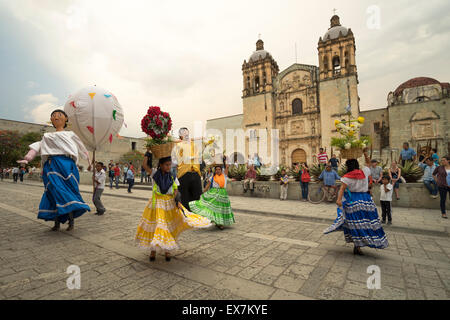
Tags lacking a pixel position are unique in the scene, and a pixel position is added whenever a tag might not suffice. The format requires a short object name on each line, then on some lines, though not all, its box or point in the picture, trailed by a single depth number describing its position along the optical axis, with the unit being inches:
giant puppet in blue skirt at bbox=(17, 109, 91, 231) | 171.5
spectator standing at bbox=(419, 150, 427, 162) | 401.1
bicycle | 391.5
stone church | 1099.9
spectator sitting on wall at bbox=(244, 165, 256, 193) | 484.0
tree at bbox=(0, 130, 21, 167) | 1117.7
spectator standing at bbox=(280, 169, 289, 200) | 437.7
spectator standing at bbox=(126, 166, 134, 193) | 579.4
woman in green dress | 217.2
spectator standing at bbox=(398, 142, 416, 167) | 381.4
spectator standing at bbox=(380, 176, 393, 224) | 224.2
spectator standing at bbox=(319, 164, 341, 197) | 384.5
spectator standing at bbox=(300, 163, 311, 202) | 410.0
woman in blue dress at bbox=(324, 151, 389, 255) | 145.3
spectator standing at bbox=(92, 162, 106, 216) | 270.6
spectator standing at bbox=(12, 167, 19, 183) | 934.0
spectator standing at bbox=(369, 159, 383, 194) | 320.7
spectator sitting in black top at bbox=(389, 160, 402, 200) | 303.4
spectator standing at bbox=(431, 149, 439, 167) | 335.4
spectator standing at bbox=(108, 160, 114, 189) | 708.7
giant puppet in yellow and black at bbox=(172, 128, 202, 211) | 215.6
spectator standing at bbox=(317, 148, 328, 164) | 456.4
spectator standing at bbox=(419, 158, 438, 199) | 324.7
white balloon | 244.5
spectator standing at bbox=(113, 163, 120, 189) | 687.6
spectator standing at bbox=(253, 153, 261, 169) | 586.4
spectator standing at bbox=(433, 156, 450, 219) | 267.2
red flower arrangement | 127.0
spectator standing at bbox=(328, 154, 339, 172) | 416.5
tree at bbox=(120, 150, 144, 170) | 1740.9
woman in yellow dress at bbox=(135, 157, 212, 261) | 123.3
